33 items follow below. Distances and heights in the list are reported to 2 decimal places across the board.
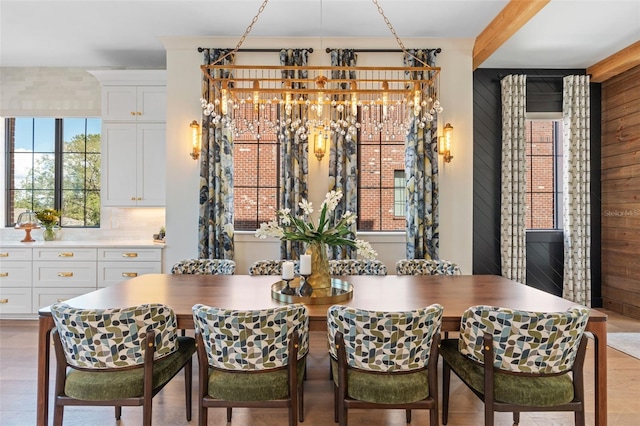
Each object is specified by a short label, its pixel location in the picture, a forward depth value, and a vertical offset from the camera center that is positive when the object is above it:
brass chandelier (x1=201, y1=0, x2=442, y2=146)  4.01 +1.37
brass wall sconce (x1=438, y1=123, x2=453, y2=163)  4.18 +0.83
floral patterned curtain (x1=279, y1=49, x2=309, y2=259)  4.16 +0.55
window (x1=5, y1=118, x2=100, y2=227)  5.10 +0.63
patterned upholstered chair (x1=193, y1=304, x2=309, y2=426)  1.73 -0.69
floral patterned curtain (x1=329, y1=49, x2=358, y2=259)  4.17 +0.52
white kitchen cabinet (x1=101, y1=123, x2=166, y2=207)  4.45 +0.59
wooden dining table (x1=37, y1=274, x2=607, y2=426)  1.99 -0.53
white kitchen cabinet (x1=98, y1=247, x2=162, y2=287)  4.29 -0.57
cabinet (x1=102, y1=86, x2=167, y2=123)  4.43 +1.34
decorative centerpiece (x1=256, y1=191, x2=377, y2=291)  2.43 -0.16
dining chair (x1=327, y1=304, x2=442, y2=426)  1.72 -0.70
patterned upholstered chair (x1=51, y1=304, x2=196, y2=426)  1.74 -0.68
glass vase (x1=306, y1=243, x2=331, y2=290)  2.46 -0.36
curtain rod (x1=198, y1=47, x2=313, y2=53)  4.21 +1.91
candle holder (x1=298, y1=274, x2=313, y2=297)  2.32 -0.48
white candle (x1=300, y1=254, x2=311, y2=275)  2.39 -0.33
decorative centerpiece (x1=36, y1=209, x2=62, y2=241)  4.72 -0.09
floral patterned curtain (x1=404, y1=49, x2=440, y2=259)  4.16 +0.26
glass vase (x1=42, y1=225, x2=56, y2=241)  4.77 -0.27
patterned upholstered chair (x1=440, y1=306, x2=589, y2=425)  1.71 -0.68
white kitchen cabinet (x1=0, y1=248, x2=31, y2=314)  4.33 -0.79
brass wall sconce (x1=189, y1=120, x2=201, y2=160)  4.18 +0.85
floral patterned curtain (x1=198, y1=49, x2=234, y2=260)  4.15 +0.28
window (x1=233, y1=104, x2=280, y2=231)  4.49 +0.45
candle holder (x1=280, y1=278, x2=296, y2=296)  2.32 -0.50
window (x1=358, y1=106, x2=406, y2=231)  4.52 +0.38
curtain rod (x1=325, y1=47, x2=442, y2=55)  4.22 +1.90
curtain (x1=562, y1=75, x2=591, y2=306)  4.70 +0.36
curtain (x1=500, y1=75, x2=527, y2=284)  4.64 +0.39
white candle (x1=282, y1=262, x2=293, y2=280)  2.41 -0.38
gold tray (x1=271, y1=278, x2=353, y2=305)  2.21 -0.51
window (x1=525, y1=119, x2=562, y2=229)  5.10 +0.54
